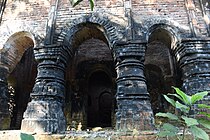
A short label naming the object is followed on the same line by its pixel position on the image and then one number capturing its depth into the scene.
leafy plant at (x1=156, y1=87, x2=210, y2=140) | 1.80
